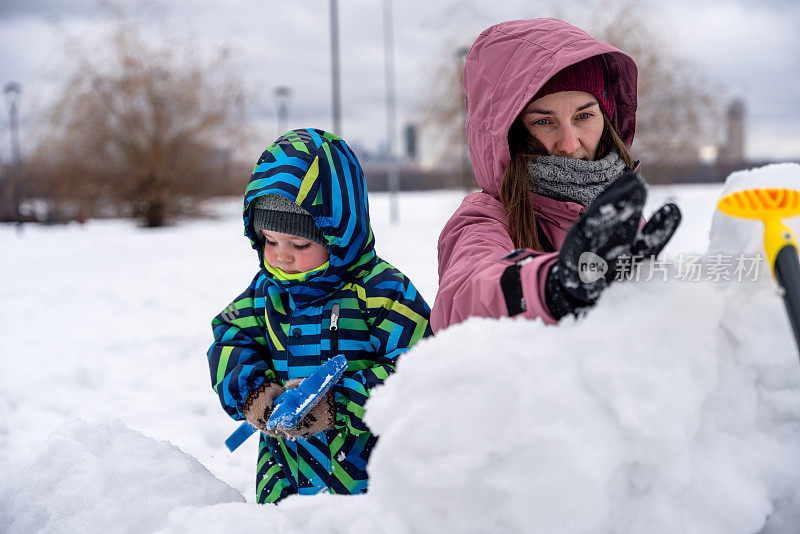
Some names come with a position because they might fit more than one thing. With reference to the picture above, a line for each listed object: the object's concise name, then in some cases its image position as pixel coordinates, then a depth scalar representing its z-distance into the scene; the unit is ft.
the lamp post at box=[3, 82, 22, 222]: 57.16
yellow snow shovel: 2.90
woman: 4.72
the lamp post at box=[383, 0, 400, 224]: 50.62
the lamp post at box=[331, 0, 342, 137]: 37.52
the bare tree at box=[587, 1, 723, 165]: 43.39
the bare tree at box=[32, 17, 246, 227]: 52.32
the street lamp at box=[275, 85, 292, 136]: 61.67
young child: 5.93
